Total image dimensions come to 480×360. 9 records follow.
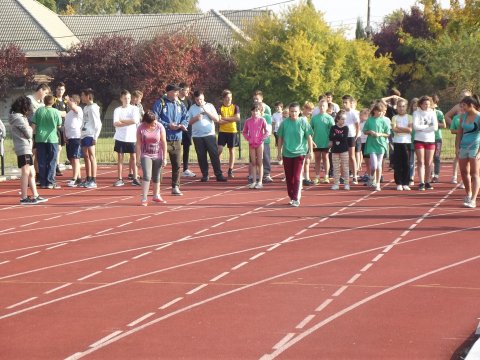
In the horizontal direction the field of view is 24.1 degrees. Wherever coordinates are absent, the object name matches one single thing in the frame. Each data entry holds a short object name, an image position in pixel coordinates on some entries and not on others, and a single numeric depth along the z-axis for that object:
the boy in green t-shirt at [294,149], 18.11
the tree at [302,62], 55.09
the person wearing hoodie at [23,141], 18.39
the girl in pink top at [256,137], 21.11
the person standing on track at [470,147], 17.44
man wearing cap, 19.97
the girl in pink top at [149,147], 18.44
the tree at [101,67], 57.44
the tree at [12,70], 58.28
